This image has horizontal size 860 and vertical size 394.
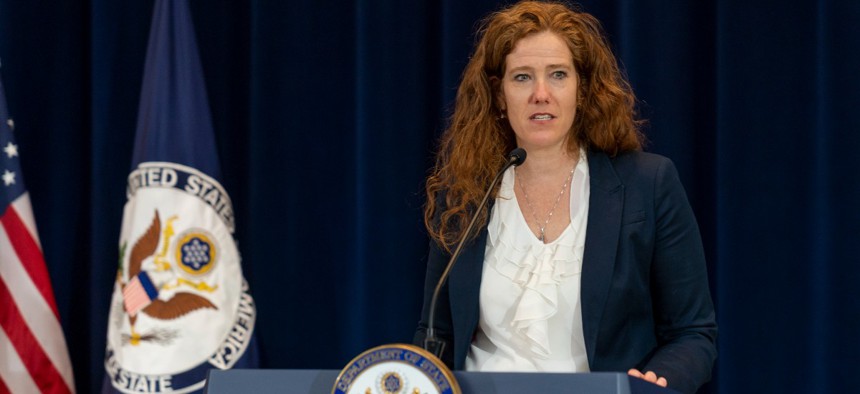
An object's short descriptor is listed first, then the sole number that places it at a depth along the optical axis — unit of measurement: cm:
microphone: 591
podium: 577
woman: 631
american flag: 721
